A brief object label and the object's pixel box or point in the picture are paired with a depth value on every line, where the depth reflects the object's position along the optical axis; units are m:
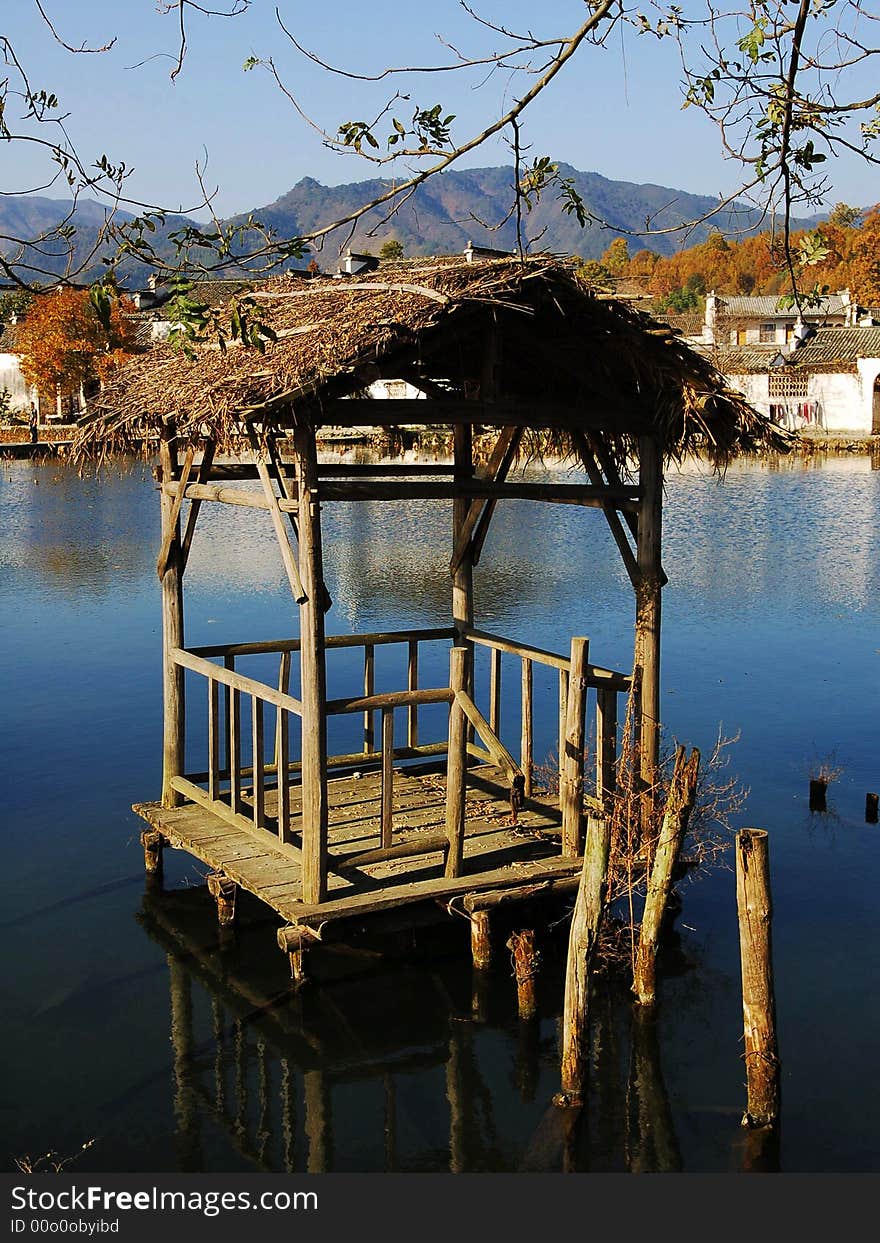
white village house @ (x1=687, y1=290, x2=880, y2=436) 64.19
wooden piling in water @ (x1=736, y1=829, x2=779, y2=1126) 7.09
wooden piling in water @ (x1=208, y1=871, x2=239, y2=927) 9.96
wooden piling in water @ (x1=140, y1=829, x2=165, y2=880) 11.38
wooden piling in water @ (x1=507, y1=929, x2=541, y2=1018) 8.87
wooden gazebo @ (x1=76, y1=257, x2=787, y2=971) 8.44
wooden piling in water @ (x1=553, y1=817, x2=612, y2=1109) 7.50
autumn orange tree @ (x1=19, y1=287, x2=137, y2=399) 62.91
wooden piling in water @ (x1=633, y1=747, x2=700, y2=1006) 8.48
